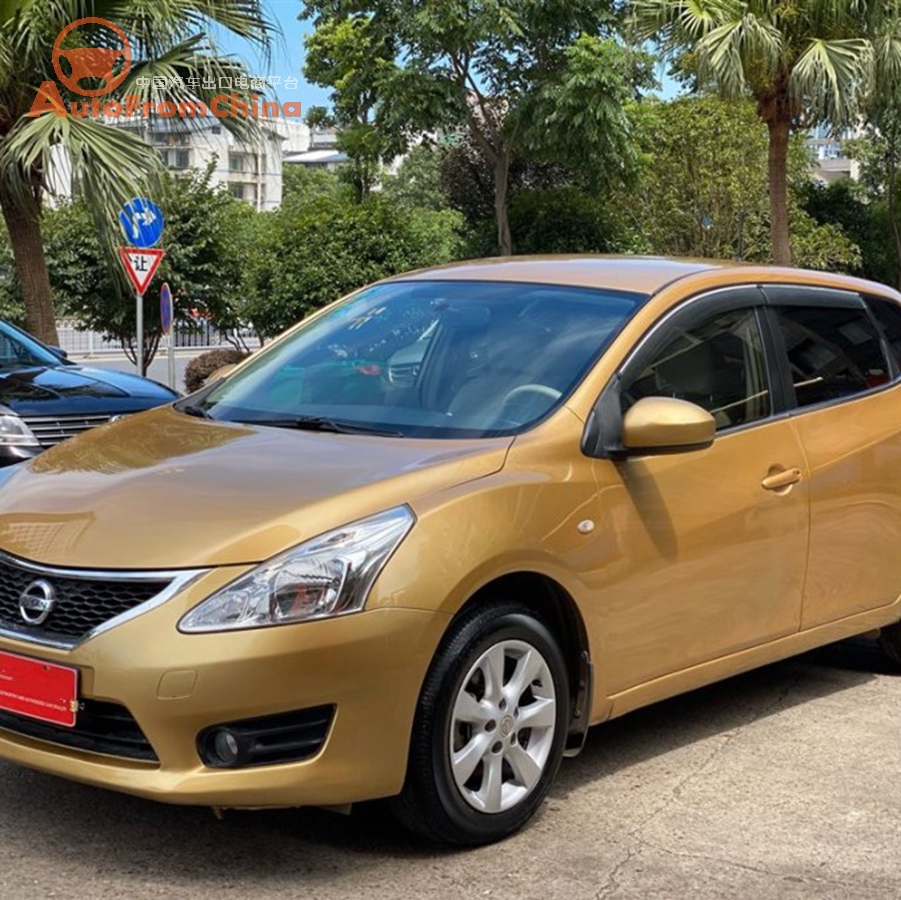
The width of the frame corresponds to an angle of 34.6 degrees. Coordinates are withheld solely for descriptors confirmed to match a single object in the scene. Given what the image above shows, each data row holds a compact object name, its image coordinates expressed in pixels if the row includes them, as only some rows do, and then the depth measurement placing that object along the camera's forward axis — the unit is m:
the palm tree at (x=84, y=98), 12.37
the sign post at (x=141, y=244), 14.27
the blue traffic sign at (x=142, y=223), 13.95
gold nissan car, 3.55
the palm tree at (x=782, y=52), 18.58
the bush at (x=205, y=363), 20.91
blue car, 8.08
